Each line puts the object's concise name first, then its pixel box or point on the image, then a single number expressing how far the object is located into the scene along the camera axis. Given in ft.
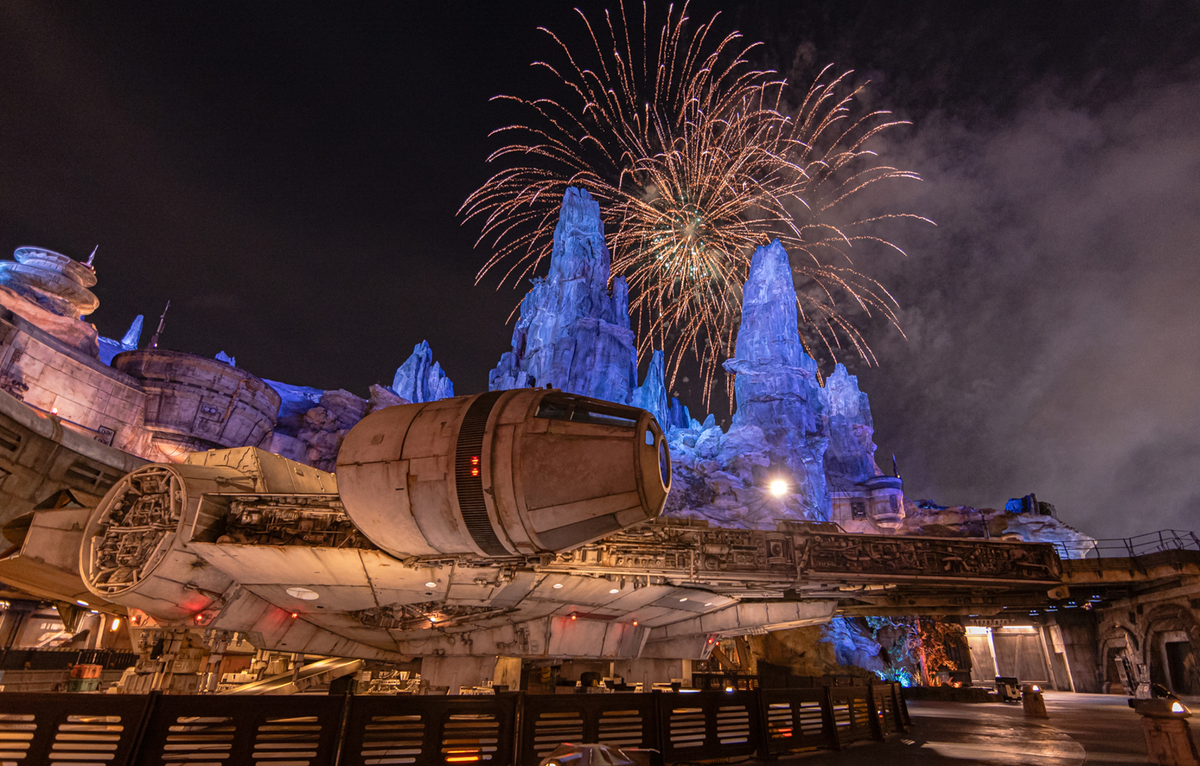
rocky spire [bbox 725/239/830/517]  255.91
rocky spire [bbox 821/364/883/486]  352.69
